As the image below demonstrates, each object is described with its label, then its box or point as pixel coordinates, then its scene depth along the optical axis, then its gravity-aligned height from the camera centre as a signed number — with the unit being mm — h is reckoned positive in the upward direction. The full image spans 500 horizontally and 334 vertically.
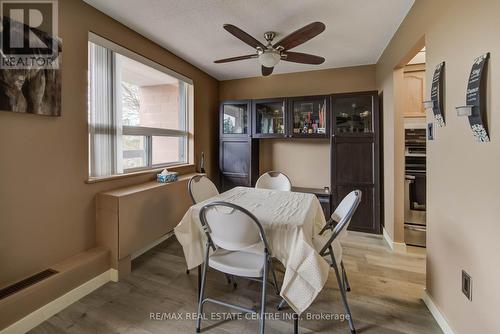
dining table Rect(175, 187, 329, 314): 1355 -498
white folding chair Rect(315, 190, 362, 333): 1466 -549
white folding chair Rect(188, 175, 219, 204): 2175 -231
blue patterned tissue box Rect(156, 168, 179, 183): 2797 -132
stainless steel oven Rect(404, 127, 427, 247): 2805 -177
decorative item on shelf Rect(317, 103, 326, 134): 3422 +689
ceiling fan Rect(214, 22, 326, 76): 1841 +1108
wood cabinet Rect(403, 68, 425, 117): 2996 +982
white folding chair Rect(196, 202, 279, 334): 1378 -474
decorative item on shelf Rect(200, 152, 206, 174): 3764 +35
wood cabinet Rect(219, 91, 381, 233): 3162 +488
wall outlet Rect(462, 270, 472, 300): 1264 -673
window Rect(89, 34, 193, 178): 2209 +656
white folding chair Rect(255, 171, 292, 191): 2859 -193
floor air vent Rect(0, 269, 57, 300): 1482 -806
